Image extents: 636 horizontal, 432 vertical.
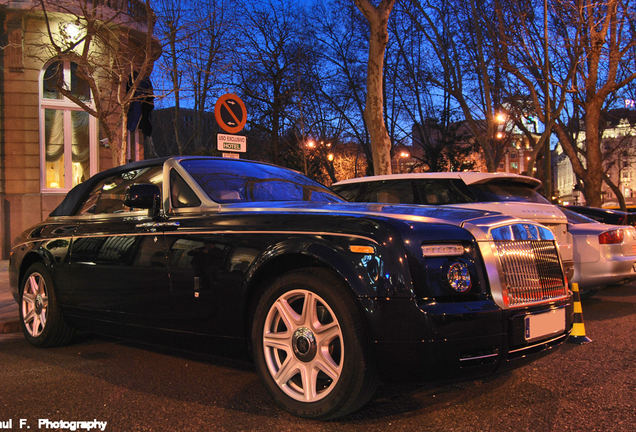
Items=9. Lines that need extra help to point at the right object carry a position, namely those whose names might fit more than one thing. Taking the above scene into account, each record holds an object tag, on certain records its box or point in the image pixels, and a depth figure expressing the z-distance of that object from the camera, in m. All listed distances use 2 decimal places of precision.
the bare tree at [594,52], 16.88
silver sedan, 7.13
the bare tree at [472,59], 21.52
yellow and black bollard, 4.75
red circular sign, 8.12
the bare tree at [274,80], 24.12
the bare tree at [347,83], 28.77
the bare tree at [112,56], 10.21
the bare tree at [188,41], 11.86
